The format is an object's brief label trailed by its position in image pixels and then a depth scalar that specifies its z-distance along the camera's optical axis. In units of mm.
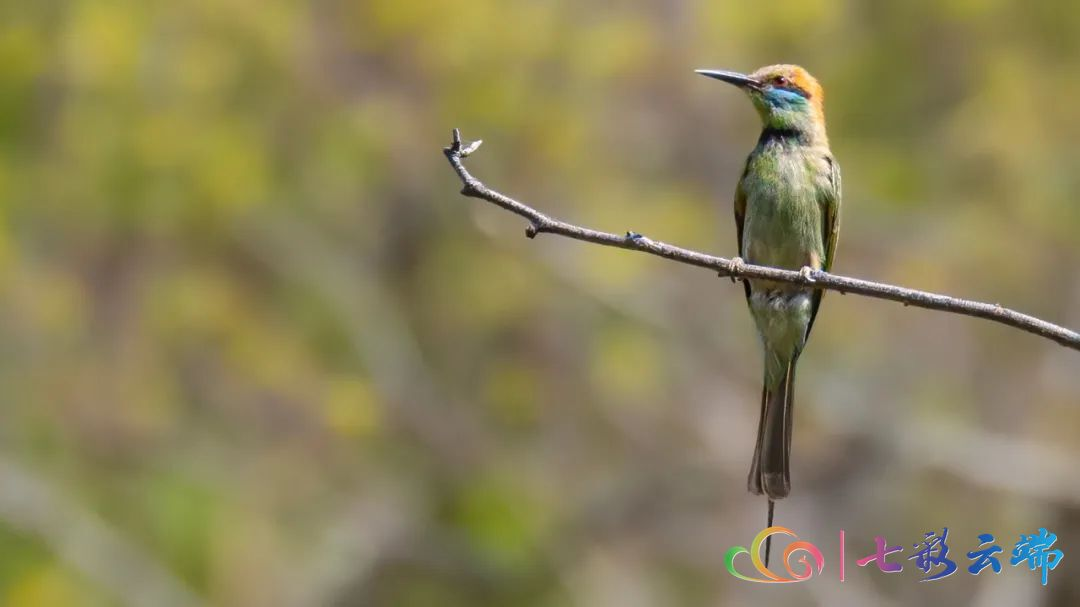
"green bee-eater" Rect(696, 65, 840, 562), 6512
